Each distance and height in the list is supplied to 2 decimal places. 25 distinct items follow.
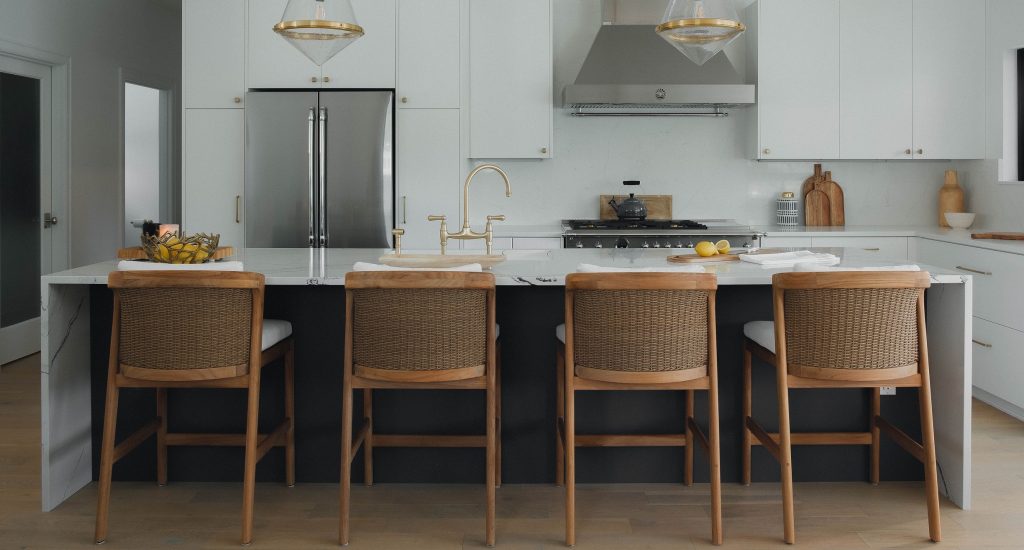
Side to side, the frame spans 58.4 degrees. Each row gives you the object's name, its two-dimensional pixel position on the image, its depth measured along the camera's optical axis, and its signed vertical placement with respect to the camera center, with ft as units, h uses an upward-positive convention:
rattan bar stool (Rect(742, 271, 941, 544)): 9.00 -0.97
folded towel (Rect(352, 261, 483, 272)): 9.15 -0.28
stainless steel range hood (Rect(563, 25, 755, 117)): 17.53 +3.17
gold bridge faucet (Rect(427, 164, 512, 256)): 11.67 +0.08
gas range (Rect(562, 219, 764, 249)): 17.12 +0.09
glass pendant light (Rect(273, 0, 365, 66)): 10.21 +2.40
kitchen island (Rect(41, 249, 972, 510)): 10.95 -2.05
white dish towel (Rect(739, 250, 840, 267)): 10.59 -0.22
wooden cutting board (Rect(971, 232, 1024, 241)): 15.40 +0.09
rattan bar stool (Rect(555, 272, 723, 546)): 8.87 -0.96
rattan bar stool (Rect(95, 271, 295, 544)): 9.04 -0.99
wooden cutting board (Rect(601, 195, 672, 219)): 19.49 +0.74
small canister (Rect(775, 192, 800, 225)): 19.13 +0.64
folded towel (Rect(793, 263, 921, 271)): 9.13 -0.28
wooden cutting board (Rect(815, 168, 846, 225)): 19.40 +0.89
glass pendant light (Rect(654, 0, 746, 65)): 10.30 +2.44
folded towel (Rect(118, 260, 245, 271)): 9.19 -0.28
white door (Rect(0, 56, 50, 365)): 18.30 +0.84
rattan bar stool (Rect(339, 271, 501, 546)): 8.93 -0.96
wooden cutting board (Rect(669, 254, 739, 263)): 11.32 -0.23
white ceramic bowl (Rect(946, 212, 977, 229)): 18.20 +0.42
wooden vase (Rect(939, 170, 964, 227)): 18.93 +0.89
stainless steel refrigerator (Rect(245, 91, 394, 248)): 17.07 +1.40
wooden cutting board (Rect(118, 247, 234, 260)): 11.27 -0.17
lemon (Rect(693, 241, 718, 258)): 11.69 -0.11
